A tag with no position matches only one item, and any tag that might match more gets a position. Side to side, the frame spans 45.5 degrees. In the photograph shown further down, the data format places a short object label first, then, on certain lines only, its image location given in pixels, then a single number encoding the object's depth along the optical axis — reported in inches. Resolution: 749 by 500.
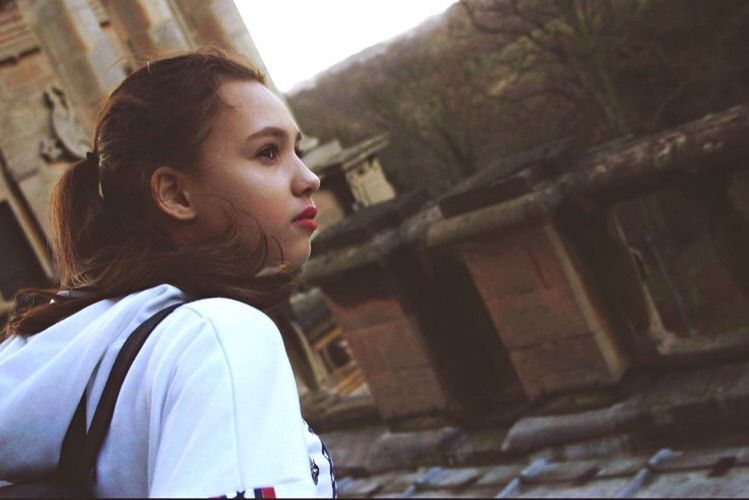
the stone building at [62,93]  130.3
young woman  28.3
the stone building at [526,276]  134.6
